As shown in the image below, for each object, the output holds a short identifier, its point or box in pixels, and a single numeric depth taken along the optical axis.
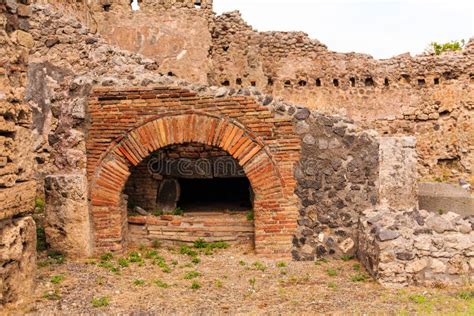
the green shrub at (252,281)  6.02
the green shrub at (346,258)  7.04
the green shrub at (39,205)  8.20
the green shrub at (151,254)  7.26
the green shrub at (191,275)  6.31
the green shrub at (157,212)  8.41
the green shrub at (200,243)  7.70
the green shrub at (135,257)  7.01
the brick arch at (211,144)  7.04
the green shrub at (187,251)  7.39
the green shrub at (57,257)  6.83
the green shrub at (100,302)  5.28
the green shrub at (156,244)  7.81
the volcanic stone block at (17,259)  4.64
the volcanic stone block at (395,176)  7.09
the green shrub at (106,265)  6.63
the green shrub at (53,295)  5.36
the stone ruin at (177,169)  5.07
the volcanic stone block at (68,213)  7.00
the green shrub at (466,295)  5.37
